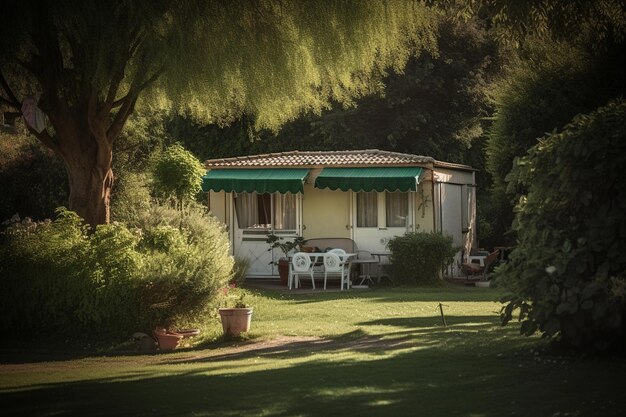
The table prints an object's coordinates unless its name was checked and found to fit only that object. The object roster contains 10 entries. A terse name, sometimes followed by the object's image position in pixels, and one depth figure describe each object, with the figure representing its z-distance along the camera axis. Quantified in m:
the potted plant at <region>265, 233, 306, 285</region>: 23.98
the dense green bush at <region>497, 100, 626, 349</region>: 9.42
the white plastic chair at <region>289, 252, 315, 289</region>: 22.66
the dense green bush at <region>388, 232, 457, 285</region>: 22.94
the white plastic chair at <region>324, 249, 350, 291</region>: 22.73
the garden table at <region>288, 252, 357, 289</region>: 22.83
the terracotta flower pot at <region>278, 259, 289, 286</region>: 24.02
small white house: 23.94
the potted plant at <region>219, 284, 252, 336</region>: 14.12
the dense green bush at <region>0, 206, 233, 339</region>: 14.00
